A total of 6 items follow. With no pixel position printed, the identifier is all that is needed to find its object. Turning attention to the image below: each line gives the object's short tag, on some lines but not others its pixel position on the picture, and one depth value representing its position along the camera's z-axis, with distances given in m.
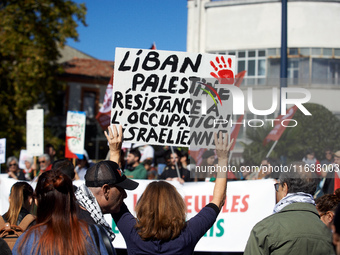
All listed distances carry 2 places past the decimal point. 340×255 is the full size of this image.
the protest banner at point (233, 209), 6.48
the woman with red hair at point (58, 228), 2.41
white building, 22.89
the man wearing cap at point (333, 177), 5.44
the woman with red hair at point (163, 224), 2.95
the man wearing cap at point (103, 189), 3.00
